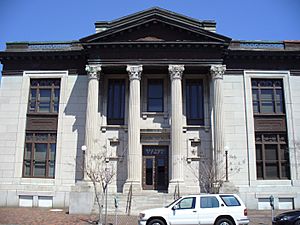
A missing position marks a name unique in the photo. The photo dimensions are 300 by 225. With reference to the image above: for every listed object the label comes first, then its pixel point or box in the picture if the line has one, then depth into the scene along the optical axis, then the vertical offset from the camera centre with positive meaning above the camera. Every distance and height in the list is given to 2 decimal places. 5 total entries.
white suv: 14.01 -1.74
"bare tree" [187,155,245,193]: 21.61 +0.12
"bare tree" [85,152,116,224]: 23.20 +0.65
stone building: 25.09 +5.03
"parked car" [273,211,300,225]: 14.59 -2.04
